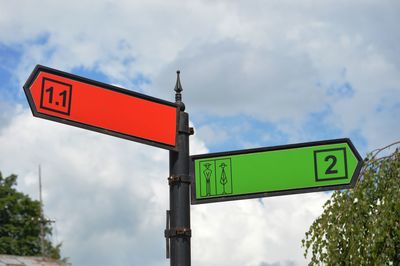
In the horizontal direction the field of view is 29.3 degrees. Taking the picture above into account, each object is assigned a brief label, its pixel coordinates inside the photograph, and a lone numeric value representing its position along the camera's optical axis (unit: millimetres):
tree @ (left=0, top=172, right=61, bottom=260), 39562
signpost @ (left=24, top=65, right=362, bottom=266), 3672
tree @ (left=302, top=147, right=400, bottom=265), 8086
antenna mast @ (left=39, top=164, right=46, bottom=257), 38281
